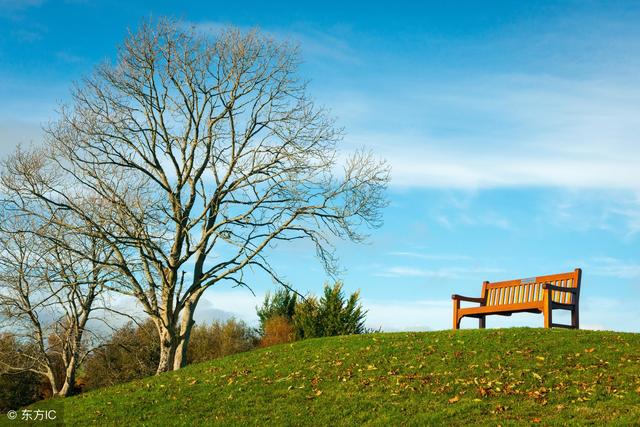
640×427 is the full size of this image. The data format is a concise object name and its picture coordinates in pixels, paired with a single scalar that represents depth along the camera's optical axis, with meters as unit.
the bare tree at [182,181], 20.62
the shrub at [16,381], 29.77
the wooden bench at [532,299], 15.90
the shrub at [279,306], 34.28
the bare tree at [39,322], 24.94
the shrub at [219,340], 34.31
